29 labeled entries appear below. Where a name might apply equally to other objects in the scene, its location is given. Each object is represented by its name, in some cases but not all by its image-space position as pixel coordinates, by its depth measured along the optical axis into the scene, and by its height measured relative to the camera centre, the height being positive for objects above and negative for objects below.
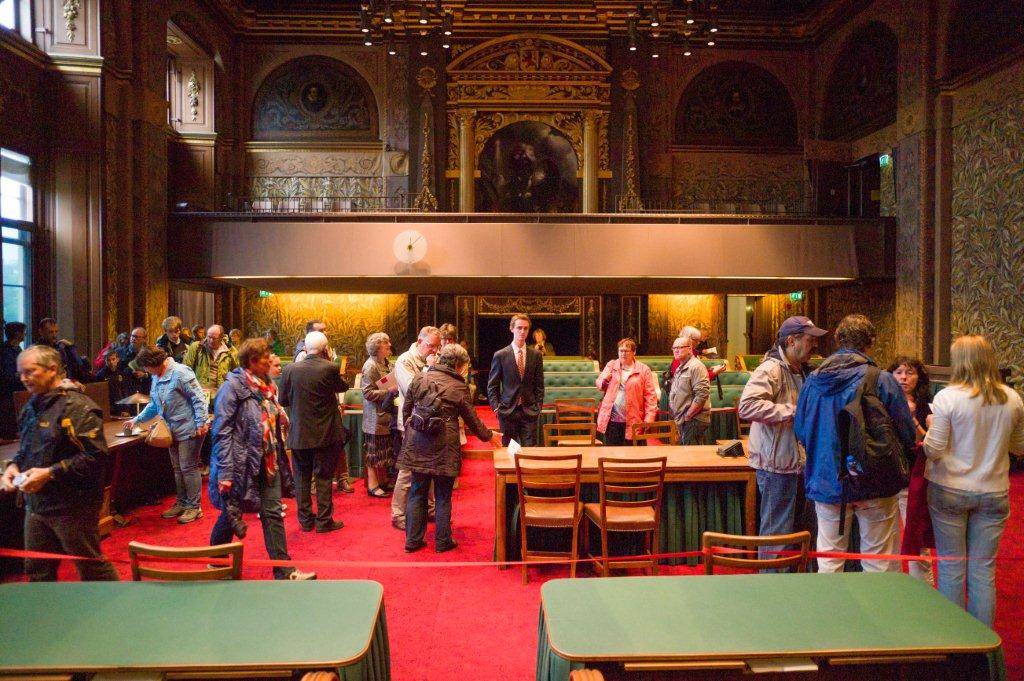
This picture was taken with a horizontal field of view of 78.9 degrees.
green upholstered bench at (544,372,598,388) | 8.98 -0.83
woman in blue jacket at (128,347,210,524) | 5.02 -0.71
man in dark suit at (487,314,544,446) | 5.47 -0.57
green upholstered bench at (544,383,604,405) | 8.38 -0.96
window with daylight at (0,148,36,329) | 7.37 +1.15
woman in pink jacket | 5.42 -0.66
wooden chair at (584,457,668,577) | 3.73 -1.16
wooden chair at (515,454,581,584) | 3.84 -1.02
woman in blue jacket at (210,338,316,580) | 3.49 -0.75
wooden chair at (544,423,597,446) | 4.87 -0.92
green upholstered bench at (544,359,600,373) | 10.16 -0.72
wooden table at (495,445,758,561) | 4.04 -1.00
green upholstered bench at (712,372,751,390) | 8.59 -0.79
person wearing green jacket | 6.35 -0.37
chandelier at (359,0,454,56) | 11.02 +6.21
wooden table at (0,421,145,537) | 4.79 -1.08
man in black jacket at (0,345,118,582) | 2.89 -0.64
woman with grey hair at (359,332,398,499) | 5.54 -0.79
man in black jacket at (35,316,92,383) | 6.36 -0.29
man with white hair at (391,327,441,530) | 5.12 -0.38
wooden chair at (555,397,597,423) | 5.94 -0.96
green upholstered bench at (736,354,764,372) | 13.02 -0.85
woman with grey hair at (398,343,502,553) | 4.34 -0.75
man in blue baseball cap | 3.28 -0.53
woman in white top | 2.71 -0.63
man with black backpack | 2.71 -0.54
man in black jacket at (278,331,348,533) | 4.77 -0.77
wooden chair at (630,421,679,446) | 4.87 -0.88
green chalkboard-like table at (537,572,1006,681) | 1.75 -0.92
